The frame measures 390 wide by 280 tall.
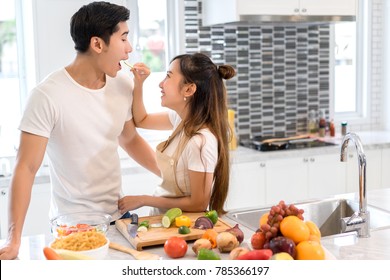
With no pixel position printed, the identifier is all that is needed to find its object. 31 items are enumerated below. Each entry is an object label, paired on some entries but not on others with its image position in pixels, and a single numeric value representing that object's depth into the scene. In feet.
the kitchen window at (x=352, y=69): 16.07
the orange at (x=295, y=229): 5.34
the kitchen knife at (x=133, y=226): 6.36
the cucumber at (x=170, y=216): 6.62
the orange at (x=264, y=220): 5.79
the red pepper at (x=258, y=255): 4.87
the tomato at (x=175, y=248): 5.82
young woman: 7.27
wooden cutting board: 6.17
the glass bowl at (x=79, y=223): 5.99
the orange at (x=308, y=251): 5.20
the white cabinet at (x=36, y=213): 11.05
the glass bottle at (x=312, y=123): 15.28
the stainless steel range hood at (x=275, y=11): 12.72
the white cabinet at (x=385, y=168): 14.18
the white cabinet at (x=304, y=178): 13.09
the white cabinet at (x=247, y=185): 12.63
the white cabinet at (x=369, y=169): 13.93
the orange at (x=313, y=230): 5.59
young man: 7.03
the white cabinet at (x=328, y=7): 13.23
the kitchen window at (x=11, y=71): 12.67
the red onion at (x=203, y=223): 6.55
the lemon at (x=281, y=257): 4.88
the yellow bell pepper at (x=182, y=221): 6.59
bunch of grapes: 5.45
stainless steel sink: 7.98
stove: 13.26
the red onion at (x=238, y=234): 6.08
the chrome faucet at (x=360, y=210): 6.71
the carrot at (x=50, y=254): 4.90
